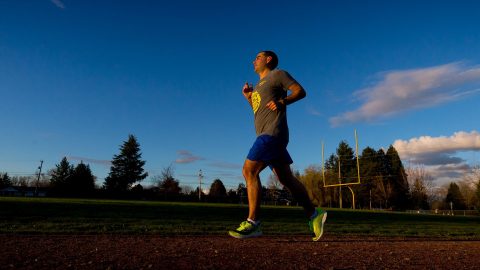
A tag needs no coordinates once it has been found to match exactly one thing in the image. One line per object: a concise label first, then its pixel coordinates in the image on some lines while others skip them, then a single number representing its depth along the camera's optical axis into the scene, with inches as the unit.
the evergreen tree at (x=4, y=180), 2962.6
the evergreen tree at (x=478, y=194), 1869.6
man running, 155.1
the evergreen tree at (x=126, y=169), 2311.8
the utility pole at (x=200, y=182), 3316.9
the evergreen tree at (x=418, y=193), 2313.7
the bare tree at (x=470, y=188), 1983.3
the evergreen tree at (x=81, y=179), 2070.6
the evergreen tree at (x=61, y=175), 2147.9
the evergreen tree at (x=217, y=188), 2926.4
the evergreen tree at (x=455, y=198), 2759.8
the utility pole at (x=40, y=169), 3095.2
